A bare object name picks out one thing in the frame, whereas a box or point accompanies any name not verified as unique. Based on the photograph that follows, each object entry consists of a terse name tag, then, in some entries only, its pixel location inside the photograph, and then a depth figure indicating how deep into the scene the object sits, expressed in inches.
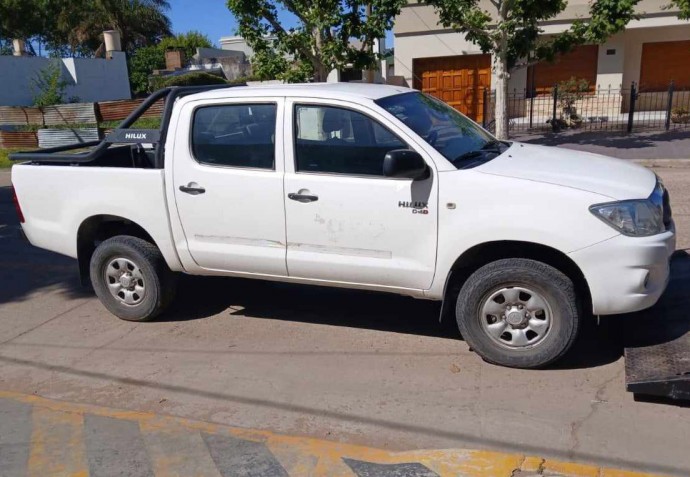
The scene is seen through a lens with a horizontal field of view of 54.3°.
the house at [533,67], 806.5
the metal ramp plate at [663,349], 158.1
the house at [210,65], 1680.6
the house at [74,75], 1101.7
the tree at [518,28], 522.0
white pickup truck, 170.1
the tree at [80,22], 1679.4
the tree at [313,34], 497.7
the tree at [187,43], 2023.6
